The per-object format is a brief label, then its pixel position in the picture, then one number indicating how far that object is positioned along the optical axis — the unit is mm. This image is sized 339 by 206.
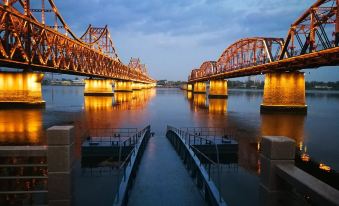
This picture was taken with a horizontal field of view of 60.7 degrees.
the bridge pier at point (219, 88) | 126088
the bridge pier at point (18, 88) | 57625
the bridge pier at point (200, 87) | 186125
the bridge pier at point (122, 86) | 189250
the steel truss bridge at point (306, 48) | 42844
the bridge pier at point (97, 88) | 127125
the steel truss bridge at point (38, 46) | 49719
